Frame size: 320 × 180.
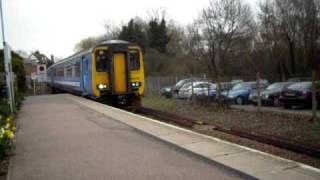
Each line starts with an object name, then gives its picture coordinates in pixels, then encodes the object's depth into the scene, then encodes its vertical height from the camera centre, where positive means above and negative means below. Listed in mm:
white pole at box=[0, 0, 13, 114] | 16016 +415
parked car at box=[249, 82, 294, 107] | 23242 -1256
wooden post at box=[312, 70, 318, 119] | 13719 -864
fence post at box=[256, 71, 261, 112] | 17047 -510
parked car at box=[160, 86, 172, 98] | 35300 -1442
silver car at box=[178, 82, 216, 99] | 22500 -949
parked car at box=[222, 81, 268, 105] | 27014 -1239
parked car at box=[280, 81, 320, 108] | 20984 -1186
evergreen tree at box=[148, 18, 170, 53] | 69312 +6422
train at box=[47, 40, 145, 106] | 21297 +186
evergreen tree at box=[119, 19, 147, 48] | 69062 +6811
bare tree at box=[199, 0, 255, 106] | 46125 +5291
